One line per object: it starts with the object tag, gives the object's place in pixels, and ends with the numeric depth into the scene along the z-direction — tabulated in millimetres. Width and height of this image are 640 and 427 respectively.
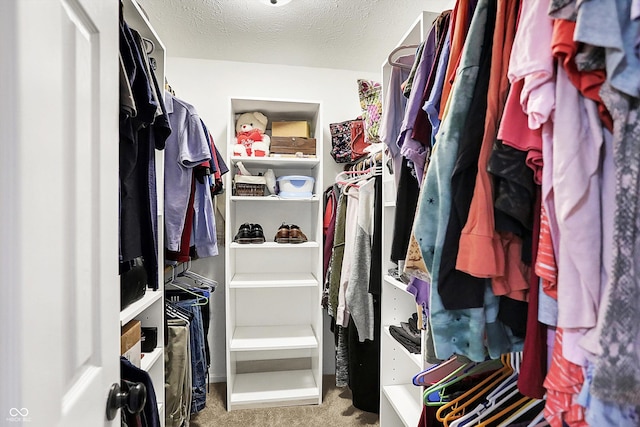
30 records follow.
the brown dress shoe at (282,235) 2232
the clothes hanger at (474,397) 1004
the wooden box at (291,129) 2289
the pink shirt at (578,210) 508
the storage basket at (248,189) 2156
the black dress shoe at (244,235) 2166
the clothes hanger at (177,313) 1832
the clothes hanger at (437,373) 1138
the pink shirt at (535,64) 539
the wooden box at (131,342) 1106
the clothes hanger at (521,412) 892
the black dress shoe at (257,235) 2180
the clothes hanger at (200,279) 2234
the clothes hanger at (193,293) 2024
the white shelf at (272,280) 2141
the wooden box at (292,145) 2201
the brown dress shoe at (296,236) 2238
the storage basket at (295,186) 2217
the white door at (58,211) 407
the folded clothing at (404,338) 1429
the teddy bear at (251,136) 2145
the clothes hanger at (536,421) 835
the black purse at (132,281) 1081
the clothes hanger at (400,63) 1342
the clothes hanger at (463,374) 1067
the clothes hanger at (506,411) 945
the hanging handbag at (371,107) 1738
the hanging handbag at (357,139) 2203
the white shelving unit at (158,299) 1336
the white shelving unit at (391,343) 1585
